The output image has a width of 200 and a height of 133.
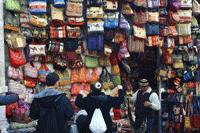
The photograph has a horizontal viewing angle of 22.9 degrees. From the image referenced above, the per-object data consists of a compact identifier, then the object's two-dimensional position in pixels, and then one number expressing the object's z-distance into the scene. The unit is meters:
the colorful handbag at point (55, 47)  10.98
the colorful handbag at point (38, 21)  10.73
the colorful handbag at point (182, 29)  13.09
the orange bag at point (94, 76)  11.88
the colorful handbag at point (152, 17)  12.34
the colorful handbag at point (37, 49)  10.73
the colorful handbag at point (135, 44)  12.22
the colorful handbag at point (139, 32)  12.16
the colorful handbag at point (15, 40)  10.39
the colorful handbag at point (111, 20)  11.63
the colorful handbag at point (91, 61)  11.76
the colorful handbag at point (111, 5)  11.65
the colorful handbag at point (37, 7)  10.75
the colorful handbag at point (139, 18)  12.27
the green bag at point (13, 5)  10.30
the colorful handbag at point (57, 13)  11.03
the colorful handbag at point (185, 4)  13.04
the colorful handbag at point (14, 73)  10.43
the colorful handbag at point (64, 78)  11.39
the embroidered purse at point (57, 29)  11.04
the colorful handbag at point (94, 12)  11.40
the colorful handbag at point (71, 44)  11.31
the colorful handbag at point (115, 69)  12.22
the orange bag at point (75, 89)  11.59
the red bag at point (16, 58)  10.45
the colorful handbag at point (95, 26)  11.38
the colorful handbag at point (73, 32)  11.26
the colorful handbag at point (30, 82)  10.87
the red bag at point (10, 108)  10.33
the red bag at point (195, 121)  12.98
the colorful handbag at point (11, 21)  10.37
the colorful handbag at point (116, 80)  12.26
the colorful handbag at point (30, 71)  10.84
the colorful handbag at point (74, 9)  11.25
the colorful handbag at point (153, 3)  12.38
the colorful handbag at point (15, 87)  10.47
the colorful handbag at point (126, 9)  12.02
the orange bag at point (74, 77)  11.58
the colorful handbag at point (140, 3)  12.14
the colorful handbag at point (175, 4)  12.89
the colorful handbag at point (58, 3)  11.00
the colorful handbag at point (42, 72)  11.06
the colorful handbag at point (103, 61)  11.99
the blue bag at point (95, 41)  11.55
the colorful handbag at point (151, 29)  12.40
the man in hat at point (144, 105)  10.20
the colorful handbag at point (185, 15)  13.05
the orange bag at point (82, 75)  11.67
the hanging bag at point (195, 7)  13.39
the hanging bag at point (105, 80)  12.09
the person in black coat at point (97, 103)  8.48
